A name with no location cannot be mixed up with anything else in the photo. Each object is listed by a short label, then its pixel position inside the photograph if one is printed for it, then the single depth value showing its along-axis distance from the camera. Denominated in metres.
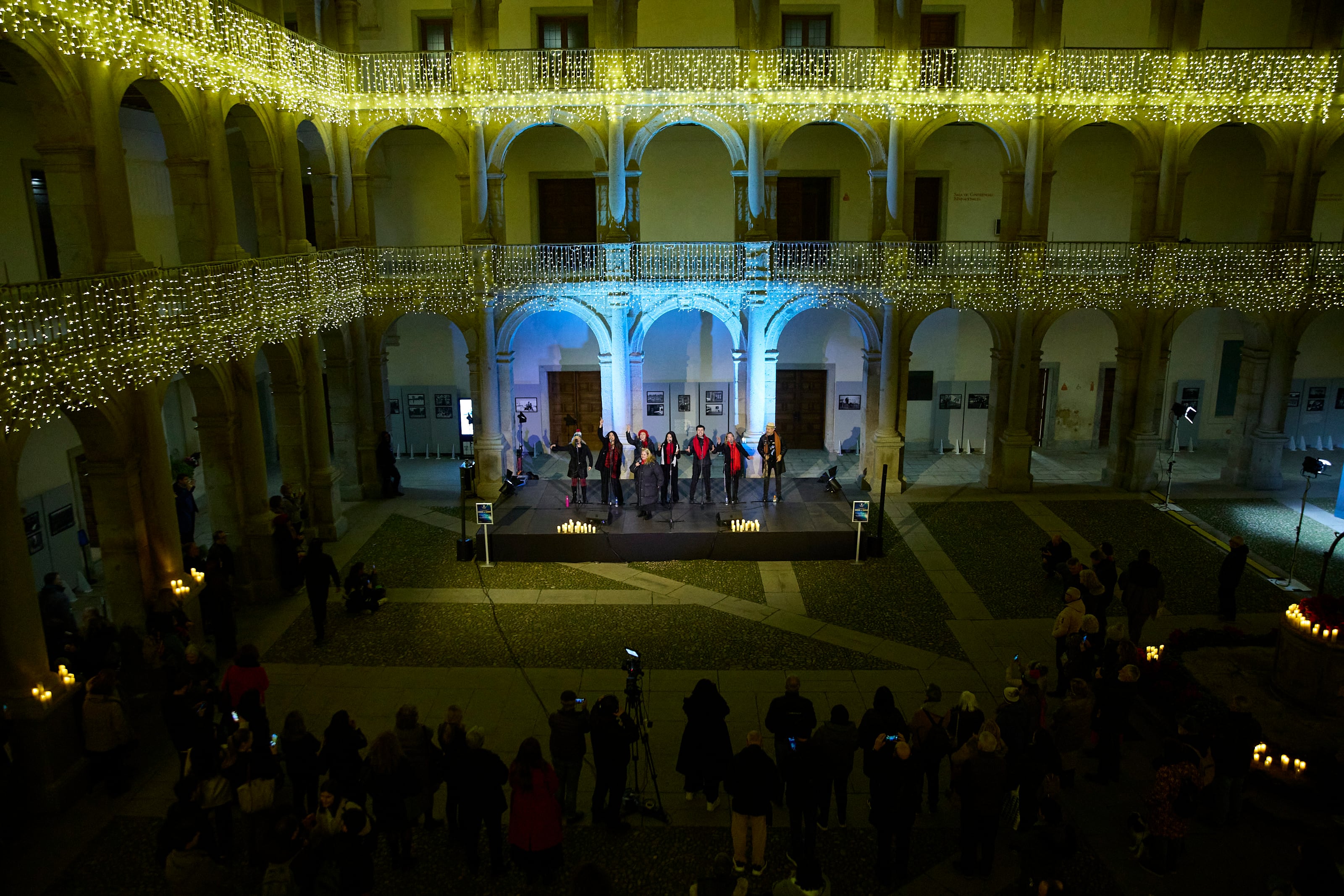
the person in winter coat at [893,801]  8.40
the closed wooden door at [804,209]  24.19
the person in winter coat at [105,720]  9.92
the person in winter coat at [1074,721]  9.67
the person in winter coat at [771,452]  18.58
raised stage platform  17.33
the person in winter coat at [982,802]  8.34
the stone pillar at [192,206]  14.38
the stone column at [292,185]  17.08
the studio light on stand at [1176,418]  19.50
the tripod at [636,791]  9.78
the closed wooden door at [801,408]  25.69
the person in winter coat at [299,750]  8.78
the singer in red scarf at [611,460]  18.39
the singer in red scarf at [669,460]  18.38
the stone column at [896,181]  20.42
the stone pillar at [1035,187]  20.39
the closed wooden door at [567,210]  24.16
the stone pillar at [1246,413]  21.78
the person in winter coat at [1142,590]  13.09
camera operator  8.96
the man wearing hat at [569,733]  8.95
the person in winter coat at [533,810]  7.91
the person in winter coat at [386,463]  21.47
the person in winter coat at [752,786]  8.24
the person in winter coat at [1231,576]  14.13
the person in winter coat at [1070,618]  11.48
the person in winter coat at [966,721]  9.23
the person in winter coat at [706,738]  9.20
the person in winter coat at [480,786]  8.36
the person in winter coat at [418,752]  8.73
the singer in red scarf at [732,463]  18.64
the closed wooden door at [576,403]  25.55
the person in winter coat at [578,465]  18.77
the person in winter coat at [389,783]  8.30
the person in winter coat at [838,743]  8.80
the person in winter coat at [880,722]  8.72
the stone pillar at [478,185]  20.44
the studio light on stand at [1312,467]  16.81
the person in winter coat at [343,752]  8.61
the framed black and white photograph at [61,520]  15.55
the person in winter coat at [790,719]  9.02
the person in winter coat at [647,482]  18.05
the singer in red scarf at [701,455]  18.45
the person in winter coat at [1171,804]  8.46
